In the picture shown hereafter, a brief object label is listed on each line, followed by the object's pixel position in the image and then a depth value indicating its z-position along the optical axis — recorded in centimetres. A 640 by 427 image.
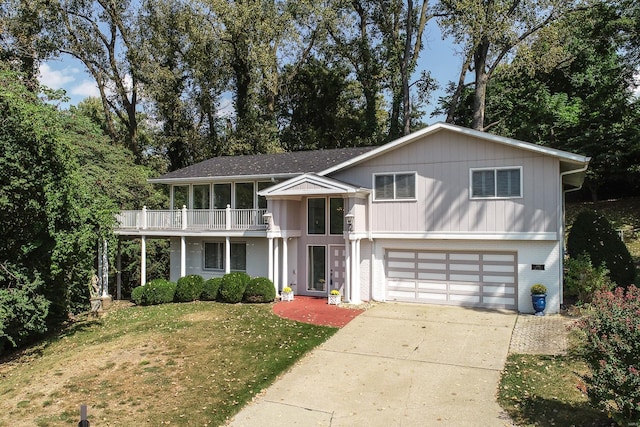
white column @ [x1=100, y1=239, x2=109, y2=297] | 1783
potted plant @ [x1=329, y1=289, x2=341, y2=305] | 1591
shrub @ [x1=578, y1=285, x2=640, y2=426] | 575
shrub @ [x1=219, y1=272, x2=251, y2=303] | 1662
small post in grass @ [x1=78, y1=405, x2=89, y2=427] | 573
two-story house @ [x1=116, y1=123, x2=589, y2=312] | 1425
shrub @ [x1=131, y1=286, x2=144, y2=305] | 1777
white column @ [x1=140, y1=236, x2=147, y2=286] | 2014
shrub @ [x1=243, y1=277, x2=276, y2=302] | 1661
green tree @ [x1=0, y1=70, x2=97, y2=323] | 1239
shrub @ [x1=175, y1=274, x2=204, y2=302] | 1744
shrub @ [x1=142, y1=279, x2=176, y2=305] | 1755
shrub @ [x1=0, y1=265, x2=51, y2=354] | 1206
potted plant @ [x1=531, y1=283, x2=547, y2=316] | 1377
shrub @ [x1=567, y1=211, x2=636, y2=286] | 1484
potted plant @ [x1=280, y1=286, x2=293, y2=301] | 1686
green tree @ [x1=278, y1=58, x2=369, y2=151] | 3644
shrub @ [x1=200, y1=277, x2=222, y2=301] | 1734
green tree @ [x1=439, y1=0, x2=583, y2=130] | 2441
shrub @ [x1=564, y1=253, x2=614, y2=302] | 1402
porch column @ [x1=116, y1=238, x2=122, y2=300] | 2204
